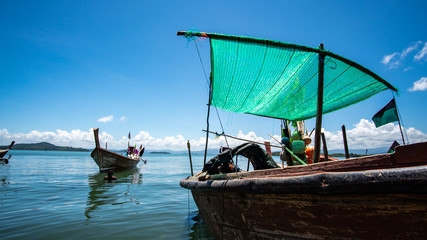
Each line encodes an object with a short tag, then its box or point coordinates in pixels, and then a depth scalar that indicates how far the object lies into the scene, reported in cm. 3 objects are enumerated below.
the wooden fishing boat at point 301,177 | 195
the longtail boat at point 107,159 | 1811
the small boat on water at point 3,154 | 2191
